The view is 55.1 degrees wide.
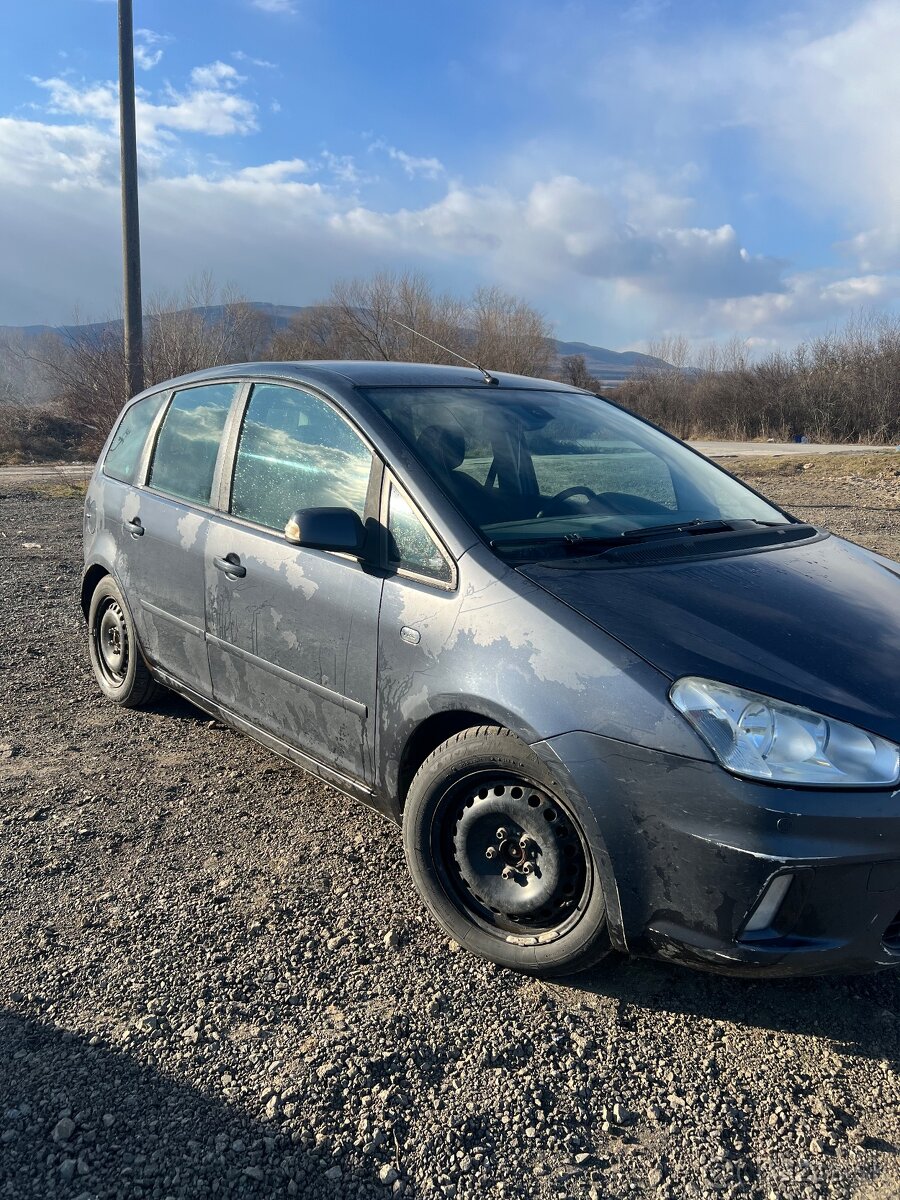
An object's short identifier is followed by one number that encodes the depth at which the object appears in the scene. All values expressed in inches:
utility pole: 464.4
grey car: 82.6
